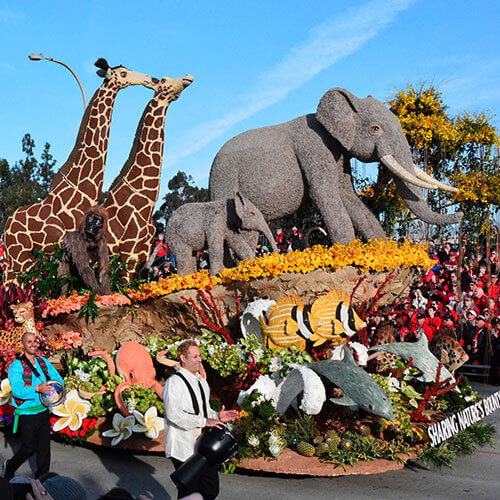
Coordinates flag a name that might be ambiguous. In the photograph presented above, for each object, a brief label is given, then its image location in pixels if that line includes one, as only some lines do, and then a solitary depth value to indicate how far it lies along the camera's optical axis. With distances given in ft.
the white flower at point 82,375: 22.33
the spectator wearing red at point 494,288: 33.51
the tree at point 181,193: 102.68
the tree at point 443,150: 48.37
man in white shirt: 12.44
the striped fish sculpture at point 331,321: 20.77
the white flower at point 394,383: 20.35
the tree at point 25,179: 94.89
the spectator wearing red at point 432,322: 29.45
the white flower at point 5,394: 22.86
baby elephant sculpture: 26.37
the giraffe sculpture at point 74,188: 32.37
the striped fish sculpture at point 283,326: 20.89
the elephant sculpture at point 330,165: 26.73
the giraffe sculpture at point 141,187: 32.81
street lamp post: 50.62
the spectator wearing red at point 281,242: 43.80
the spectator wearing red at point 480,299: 33.65
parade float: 18.15
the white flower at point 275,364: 20.22
